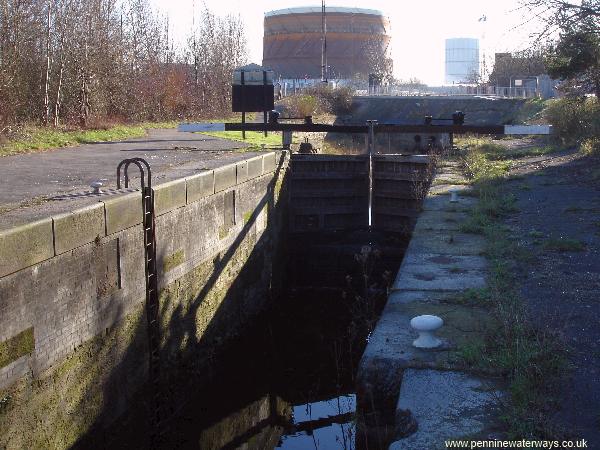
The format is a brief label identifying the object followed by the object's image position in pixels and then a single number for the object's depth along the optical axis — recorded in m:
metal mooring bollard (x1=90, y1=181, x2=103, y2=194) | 7.27
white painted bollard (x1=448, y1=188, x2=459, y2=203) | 11.49
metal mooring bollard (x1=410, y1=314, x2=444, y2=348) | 4.81
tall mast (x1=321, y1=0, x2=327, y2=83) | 53.74
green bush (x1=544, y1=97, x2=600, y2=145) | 18.78
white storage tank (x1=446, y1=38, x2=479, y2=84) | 139.12
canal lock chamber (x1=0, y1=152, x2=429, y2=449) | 5.76
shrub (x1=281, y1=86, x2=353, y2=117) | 30.01
